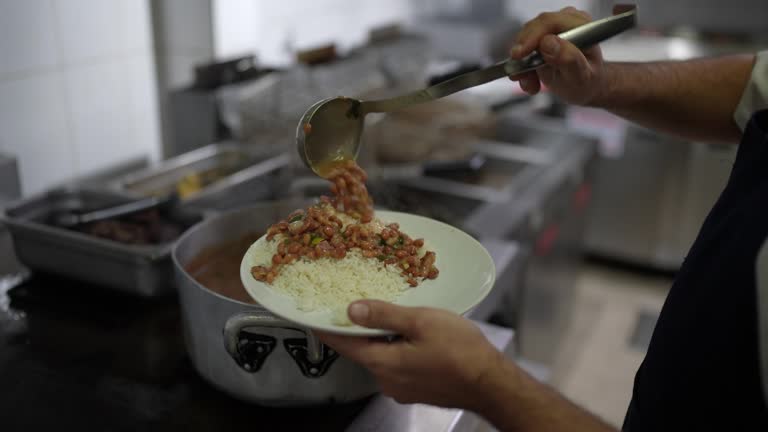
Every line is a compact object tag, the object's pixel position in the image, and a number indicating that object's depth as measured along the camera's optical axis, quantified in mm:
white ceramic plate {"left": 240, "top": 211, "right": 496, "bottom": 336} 725
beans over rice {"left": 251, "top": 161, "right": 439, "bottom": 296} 820
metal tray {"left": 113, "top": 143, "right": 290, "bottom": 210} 1472
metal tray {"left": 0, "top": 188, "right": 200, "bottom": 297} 1143
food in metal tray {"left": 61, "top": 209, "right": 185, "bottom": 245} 1230
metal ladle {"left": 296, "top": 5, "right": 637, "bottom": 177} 952
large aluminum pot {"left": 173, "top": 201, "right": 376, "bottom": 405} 872
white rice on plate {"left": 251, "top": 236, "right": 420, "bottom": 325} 773
